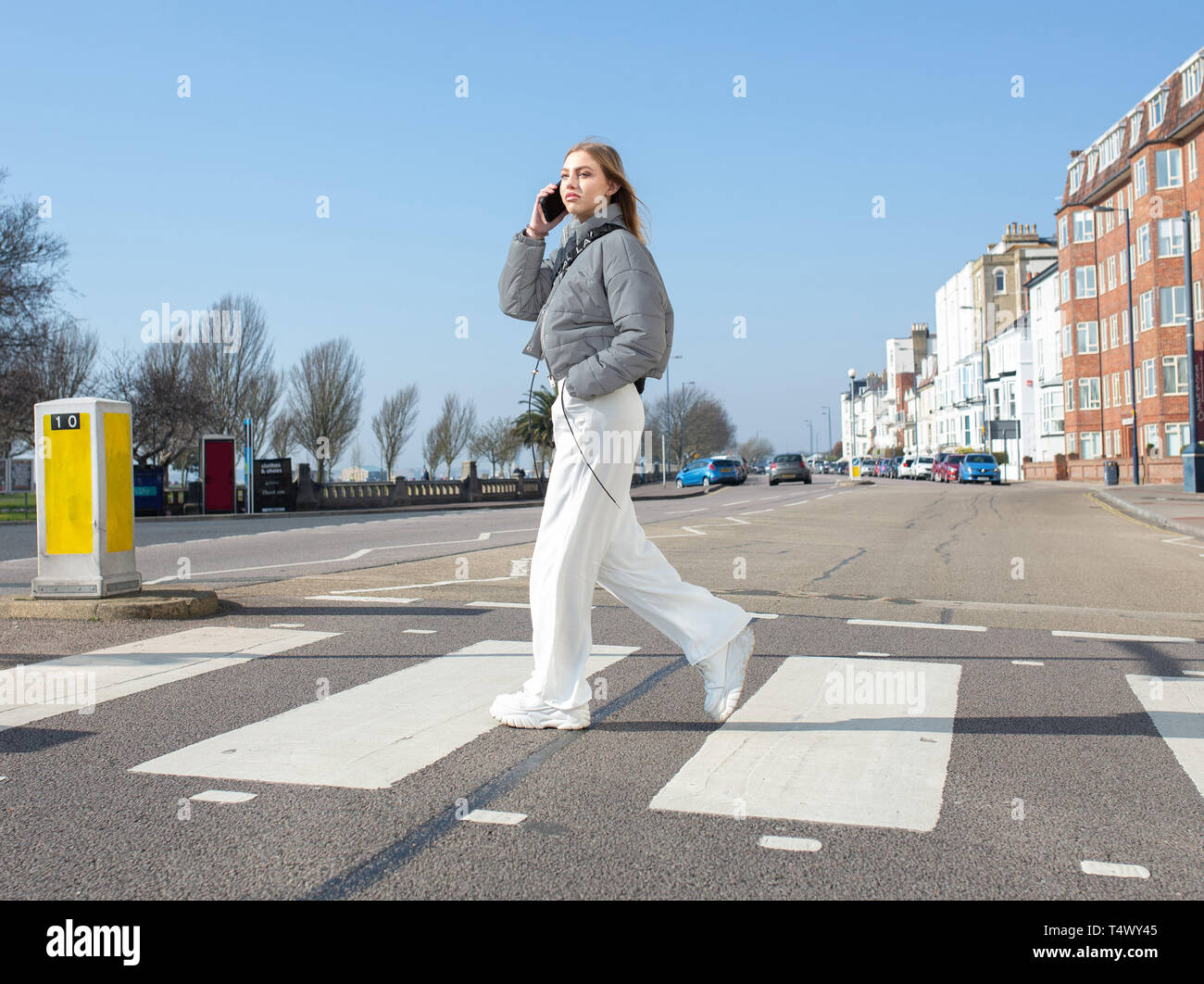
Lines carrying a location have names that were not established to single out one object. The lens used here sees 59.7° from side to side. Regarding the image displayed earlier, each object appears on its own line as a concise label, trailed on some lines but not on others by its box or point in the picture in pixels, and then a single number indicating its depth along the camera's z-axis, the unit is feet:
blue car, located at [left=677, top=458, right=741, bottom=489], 179.22
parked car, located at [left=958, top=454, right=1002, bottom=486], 167.22
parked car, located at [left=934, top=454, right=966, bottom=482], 186.19
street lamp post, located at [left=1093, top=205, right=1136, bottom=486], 122.42
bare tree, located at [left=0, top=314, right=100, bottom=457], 106.32
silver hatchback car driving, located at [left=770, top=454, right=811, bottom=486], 171.42
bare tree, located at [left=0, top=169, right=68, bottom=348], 101.14
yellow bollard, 21.45
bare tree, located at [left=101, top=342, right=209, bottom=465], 150.51
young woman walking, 11.97
